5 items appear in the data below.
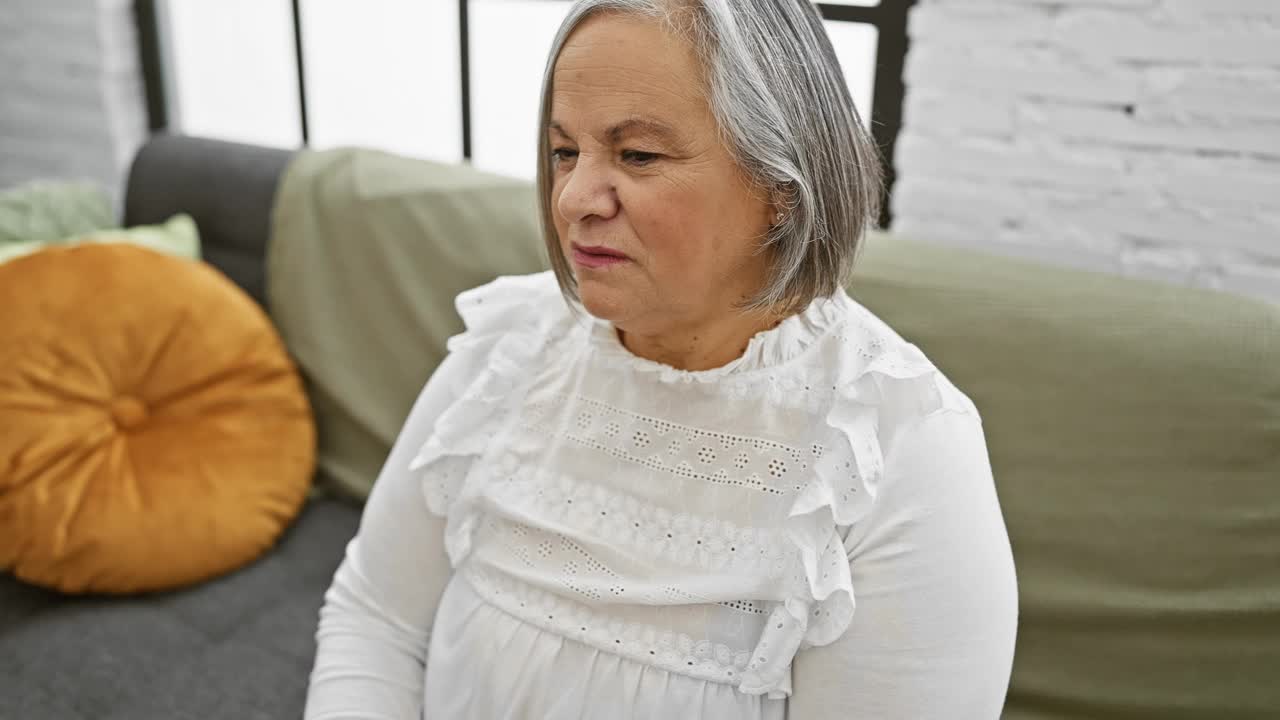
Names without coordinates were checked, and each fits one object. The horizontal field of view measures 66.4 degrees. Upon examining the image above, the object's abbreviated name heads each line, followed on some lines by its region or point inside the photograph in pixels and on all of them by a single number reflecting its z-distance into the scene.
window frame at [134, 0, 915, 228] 1.83
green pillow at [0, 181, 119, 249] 1.84
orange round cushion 1.49
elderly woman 0.85
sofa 1.17
